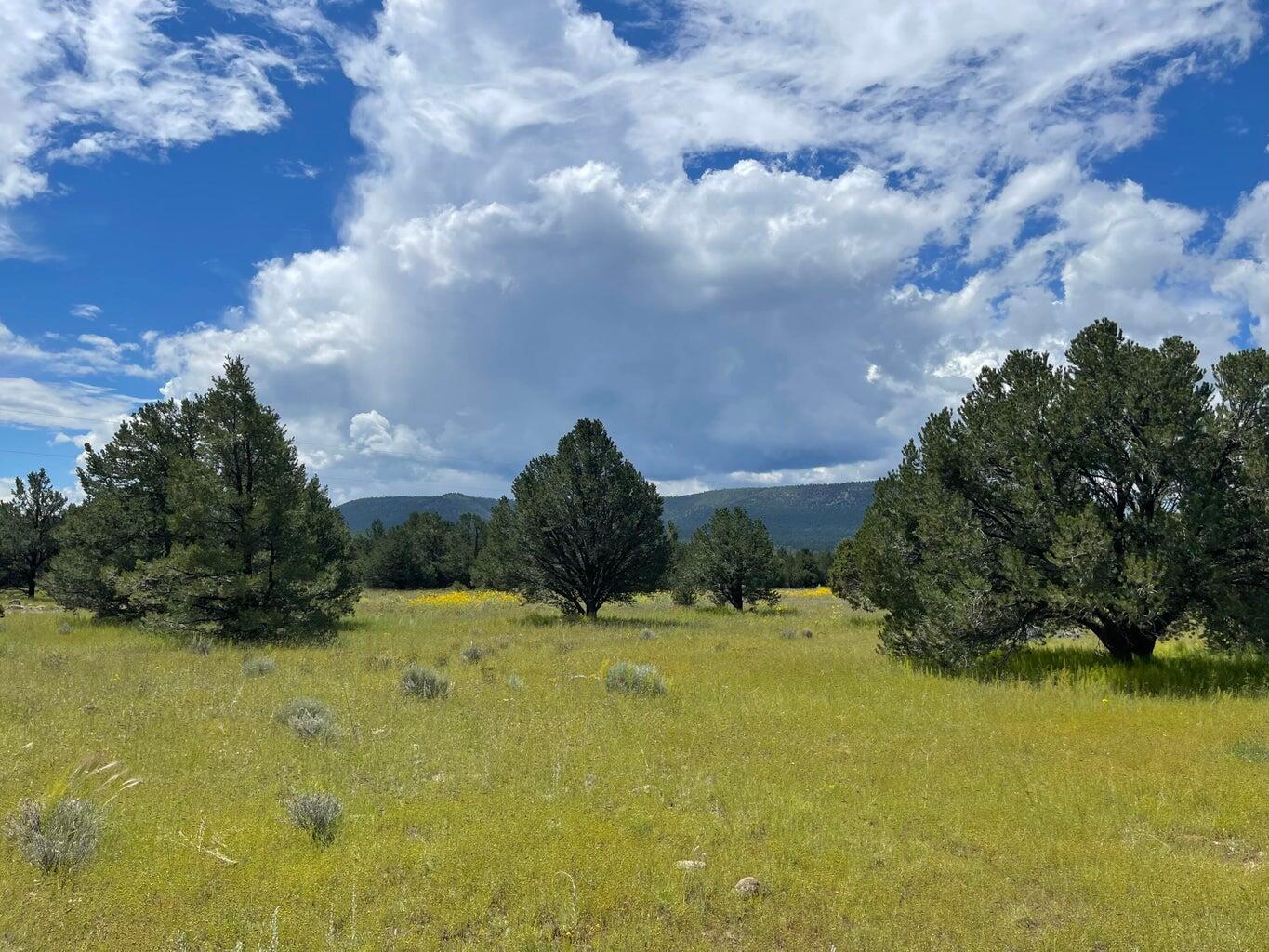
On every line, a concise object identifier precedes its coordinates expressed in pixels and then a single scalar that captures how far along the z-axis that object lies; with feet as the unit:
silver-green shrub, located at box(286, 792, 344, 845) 21.03
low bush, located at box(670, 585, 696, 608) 140.26
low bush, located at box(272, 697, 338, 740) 31.01
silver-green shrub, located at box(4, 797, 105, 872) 18.33
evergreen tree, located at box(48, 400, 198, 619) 86.82
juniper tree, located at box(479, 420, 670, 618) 102.32
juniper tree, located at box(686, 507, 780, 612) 132.05
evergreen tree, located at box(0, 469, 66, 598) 174.09
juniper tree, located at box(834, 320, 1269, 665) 43.47
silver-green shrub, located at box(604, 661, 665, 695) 43.42
